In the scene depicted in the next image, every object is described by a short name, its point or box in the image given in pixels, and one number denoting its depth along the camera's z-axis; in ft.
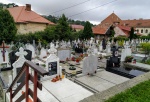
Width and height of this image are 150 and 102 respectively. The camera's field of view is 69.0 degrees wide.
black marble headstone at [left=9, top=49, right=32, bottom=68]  25.28
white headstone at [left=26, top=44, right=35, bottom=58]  35.70
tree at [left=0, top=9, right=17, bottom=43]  51.64
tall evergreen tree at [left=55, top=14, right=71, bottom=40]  68.22
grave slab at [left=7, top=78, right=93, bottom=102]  15.28
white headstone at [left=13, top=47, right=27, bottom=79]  18.14
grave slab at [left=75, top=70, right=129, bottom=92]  18.71
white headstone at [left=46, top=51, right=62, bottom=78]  21.27
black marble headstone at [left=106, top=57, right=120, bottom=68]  26.72
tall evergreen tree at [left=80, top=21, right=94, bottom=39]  88.46
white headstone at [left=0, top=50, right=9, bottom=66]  28.64
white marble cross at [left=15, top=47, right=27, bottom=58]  18.54
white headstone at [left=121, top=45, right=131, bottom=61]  32.32
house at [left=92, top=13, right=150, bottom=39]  104.98
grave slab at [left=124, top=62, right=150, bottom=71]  27.17
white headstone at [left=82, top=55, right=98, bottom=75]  22.71
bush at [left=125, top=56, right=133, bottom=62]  30.76
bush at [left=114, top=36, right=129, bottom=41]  82.09
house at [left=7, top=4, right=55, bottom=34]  71.87
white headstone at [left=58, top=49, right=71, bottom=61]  32.03
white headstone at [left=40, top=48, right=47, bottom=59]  36.13
